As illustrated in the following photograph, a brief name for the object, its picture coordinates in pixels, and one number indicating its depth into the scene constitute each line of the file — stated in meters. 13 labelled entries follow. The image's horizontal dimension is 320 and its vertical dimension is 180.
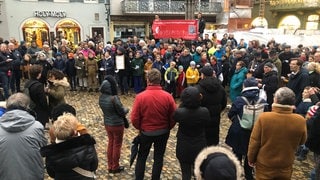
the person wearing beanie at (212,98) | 5.10
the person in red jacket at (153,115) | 4.39
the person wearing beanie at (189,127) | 4.16
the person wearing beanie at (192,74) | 10.57
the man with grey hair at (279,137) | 3.60
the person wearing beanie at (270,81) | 7.07
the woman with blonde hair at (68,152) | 3.04
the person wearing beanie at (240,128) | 4.62
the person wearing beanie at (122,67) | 11.59
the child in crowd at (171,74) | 10.87
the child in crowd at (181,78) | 11.12
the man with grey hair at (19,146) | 3.23
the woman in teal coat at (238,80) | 8.03
